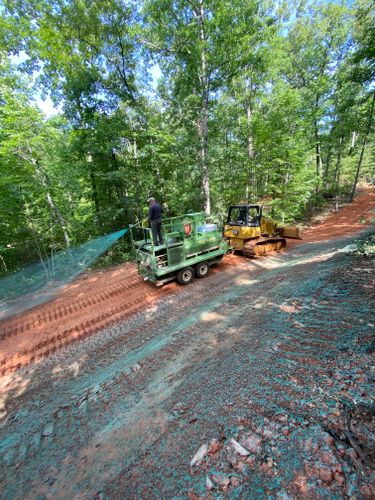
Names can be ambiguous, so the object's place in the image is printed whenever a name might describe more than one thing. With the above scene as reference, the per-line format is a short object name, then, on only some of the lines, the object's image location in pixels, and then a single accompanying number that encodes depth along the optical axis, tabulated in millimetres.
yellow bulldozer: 9125
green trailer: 6816
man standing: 6517
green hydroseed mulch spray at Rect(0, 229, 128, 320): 7568
